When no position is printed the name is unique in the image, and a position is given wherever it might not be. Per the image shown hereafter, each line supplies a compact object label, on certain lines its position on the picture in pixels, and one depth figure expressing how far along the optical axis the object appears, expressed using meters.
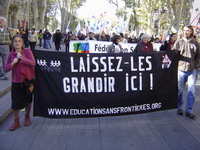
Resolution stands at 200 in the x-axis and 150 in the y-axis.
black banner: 4.52
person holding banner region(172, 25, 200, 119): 5.19
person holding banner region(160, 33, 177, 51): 9.27
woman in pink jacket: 4.38
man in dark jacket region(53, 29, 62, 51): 20.25
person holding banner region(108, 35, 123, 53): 7.02
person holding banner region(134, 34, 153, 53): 6.86
